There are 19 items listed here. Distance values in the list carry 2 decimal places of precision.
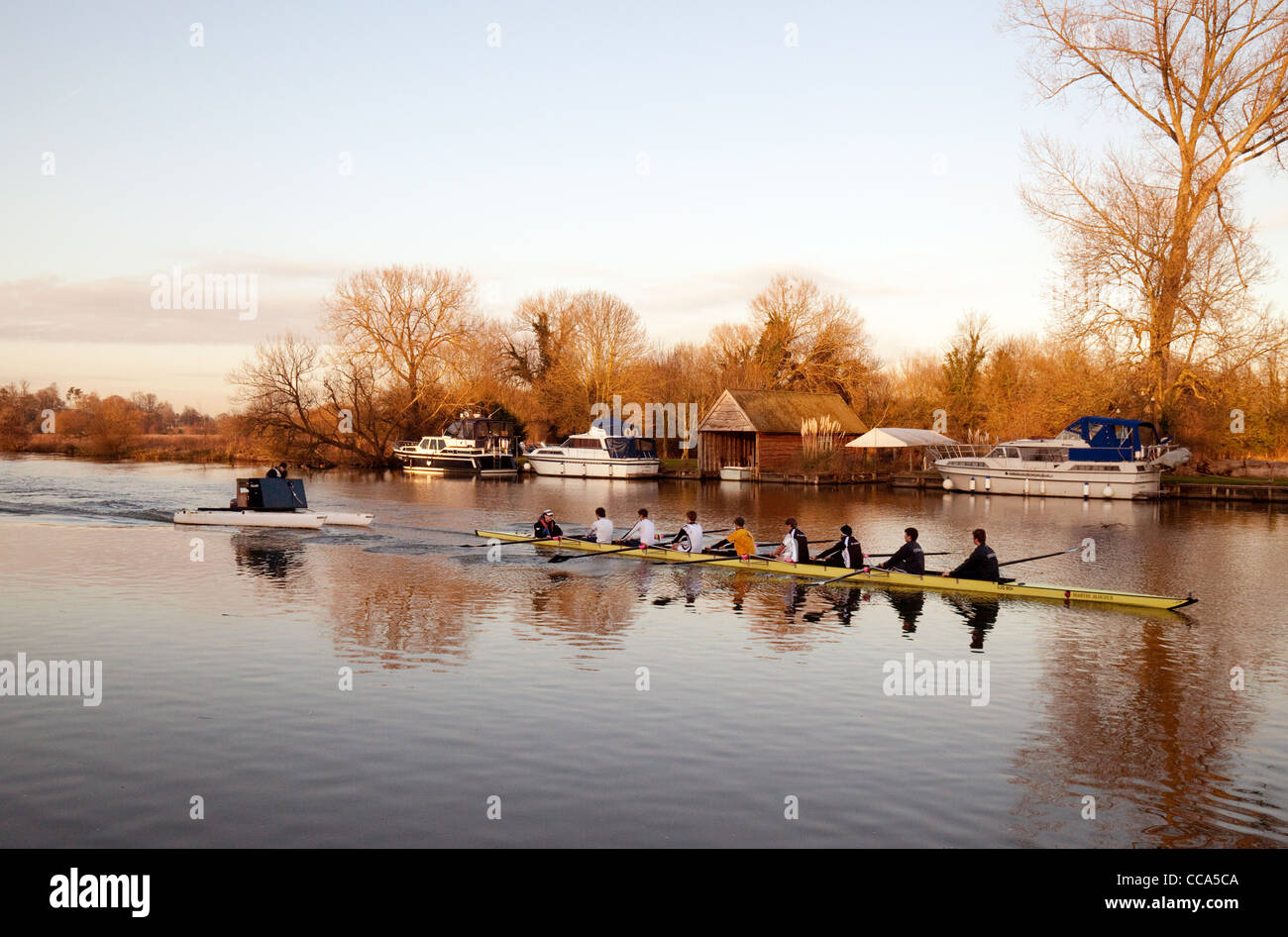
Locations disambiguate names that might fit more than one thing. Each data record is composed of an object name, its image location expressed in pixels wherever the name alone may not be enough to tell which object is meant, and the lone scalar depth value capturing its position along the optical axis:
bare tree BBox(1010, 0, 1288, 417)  45.12
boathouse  59.16
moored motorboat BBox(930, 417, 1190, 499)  47.09
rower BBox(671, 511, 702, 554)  24.56
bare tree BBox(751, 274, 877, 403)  73.75
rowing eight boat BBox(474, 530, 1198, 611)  19.19
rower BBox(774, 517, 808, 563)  22.81
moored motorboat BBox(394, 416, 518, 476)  66.12
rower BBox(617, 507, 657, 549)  25.62
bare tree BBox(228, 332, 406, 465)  72.94
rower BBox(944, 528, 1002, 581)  20.27
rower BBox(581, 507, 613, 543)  26.22
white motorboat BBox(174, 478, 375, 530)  31.00
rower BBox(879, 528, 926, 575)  20.97
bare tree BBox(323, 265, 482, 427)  74.06
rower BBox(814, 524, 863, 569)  21.67
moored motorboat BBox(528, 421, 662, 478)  62.16
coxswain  27.36
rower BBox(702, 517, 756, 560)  23.61
